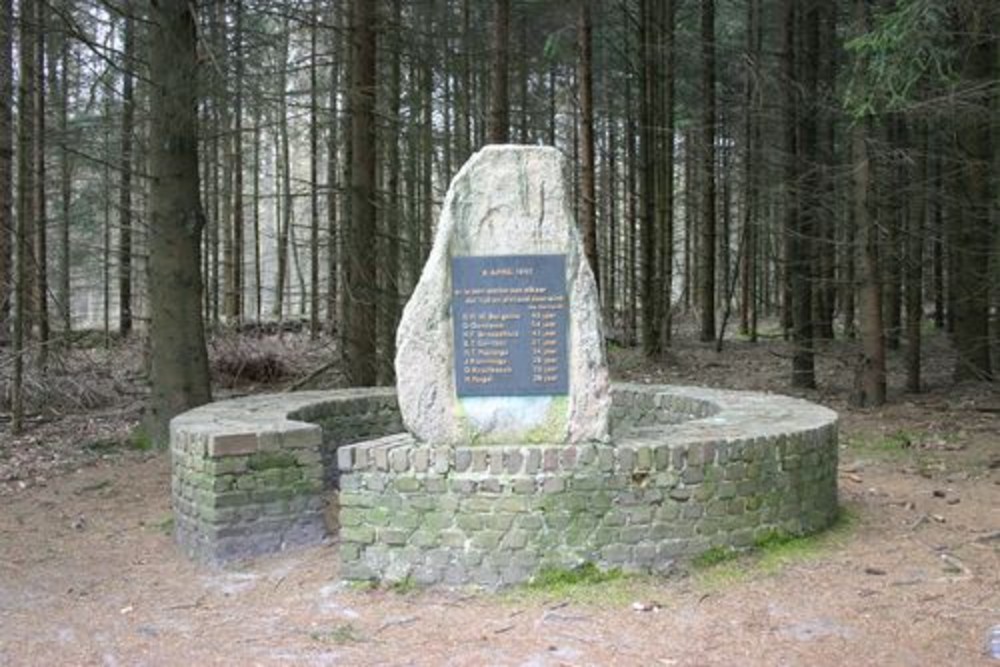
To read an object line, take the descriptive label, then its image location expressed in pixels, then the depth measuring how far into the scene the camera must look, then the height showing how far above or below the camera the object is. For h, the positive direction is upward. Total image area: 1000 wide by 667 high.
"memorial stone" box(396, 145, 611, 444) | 6.40 +0.05
